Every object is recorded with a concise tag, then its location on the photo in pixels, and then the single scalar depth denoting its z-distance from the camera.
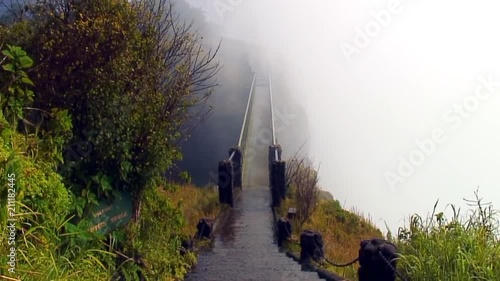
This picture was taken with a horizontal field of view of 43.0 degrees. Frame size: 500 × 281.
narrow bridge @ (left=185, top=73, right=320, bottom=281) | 8.70
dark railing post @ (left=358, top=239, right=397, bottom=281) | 6.56
